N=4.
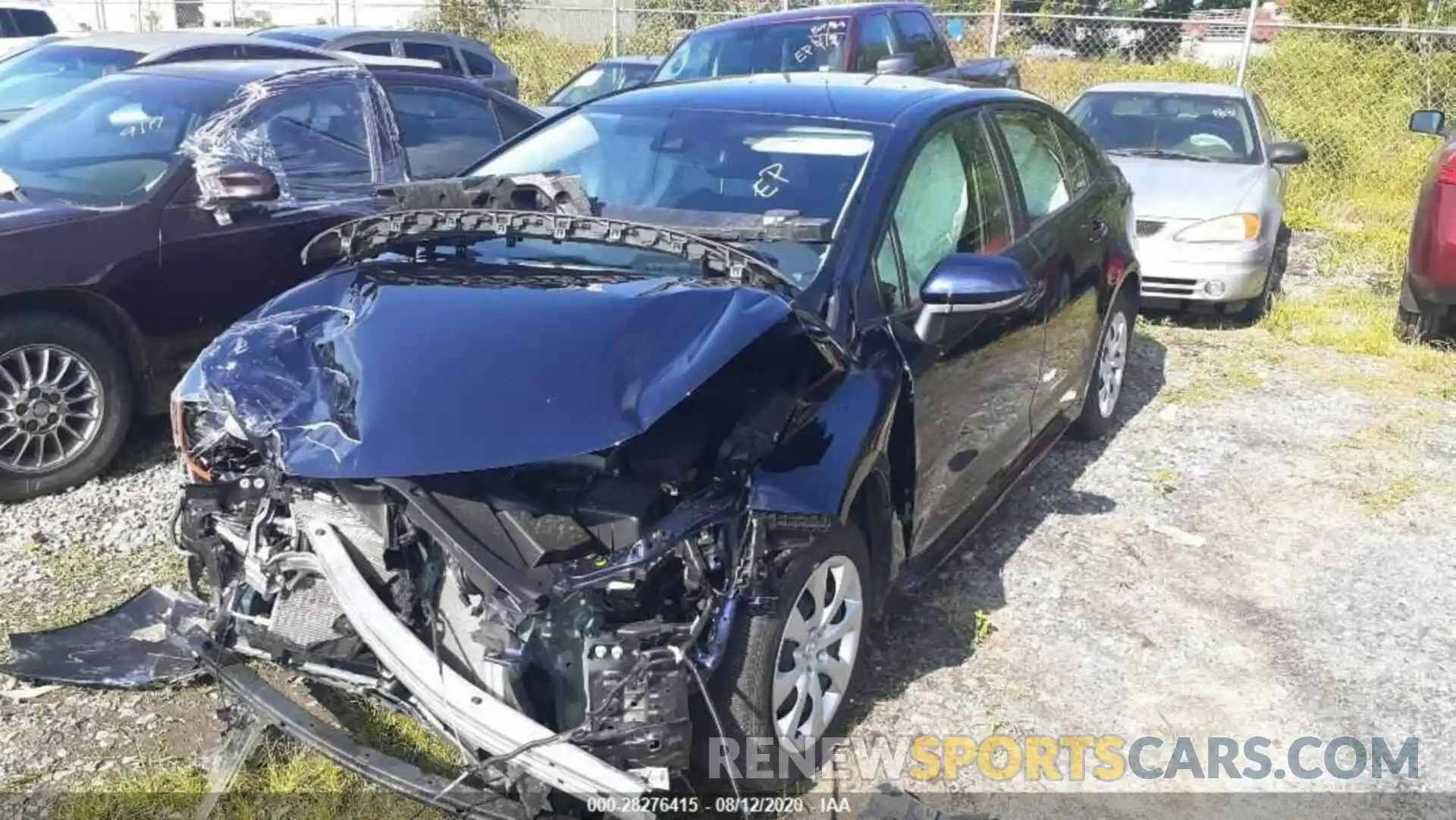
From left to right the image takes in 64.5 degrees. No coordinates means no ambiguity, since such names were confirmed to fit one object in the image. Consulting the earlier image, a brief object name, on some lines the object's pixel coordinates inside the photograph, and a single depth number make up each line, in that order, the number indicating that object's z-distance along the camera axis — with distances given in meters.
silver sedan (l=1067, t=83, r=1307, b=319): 7.65
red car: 6.58
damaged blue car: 2.51
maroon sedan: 4.55
